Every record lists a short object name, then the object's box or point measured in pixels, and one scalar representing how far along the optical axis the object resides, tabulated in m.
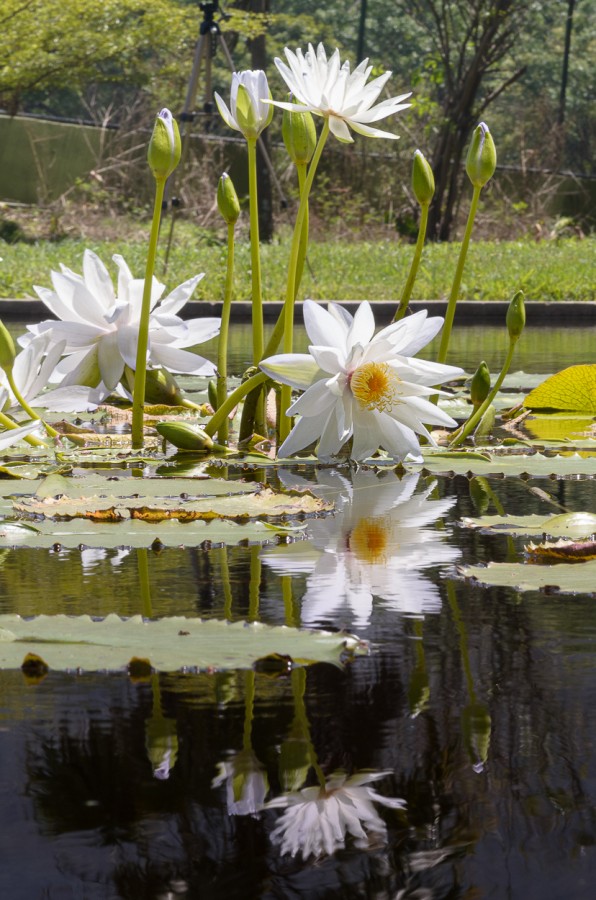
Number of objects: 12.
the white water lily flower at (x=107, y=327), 5.58
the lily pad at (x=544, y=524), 5.26
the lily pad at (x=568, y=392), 5.78
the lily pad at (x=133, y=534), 5.22
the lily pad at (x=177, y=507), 5.30
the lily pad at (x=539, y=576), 5.07
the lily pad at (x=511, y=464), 5.56
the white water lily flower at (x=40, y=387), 5.58
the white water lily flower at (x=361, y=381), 5.38
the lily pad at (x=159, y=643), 4.89
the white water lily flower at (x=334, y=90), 5.49
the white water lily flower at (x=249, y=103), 5.52
